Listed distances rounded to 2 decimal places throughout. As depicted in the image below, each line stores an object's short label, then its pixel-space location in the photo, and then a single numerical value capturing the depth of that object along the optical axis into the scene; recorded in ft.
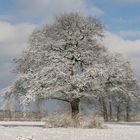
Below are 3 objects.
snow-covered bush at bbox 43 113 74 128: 127.54
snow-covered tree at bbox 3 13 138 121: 136.98
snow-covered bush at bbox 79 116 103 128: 126.31
